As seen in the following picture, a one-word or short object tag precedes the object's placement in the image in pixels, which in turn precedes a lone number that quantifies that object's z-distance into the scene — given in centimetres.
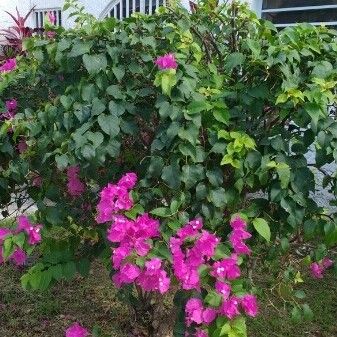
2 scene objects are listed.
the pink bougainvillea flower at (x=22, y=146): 210
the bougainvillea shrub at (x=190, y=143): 162
